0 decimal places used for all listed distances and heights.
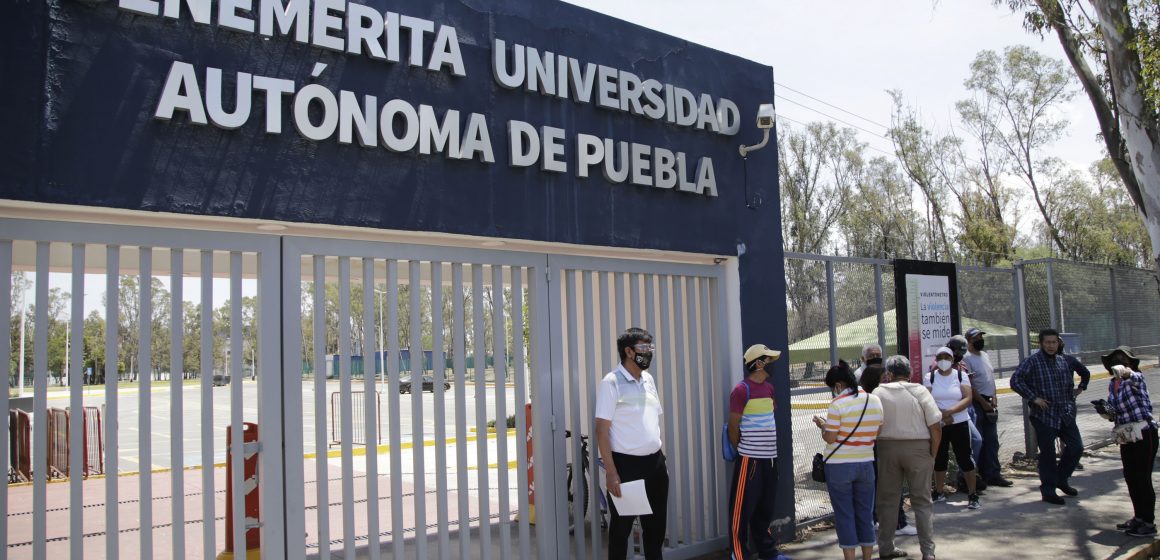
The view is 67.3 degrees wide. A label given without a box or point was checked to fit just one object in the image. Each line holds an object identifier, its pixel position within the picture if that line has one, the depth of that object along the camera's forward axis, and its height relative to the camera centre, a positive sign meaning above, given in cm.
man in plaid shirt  845 -96
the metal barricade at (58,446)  1348 -157
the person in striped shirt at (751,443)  625 -83
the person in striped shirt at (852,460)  600 -94
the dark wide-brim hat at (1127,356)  759 -40
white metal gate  434 -25
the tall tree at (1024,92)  3173 +857
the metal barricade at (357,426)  1784 -187
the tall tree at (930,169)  3328 +591
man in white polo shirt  552 -65
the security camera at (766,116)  734 +177
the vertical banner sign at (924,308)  900 +13
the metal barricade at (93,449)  1567 -195
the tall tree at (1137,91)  979 +250
